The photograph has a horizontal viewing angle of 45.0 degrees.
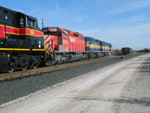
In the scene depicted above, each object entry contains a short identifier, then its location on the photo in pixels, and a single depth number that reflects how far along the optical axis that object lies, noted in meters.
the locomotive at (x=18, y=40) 11.52
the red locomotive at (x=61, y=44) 17.62
